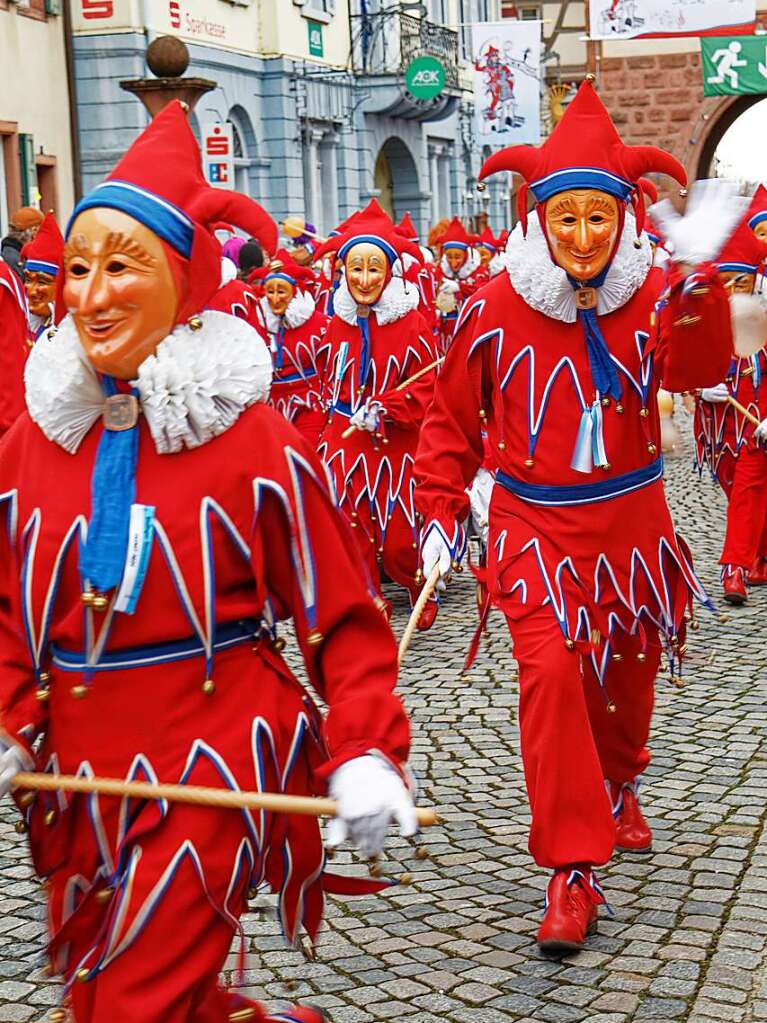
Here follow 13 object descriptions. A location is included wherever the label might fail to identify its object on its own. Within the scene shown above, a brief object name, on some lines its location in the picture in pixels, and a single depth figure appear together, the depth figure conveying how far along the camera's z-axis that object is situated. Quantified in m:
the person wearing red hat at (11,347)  8.03
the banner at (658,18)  18.84
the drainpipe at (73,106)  21.53
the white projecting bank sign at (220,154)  17.67
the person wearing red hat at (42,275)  10.12
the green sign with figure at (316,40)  28.47
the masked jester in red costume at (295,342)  11.68
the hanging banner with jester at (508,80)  21.75
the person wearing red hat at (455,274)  16.86
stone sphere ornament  10.28
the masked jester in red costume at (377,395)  8.94
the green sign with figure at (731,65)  21.31
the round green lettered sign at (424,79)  30.59
